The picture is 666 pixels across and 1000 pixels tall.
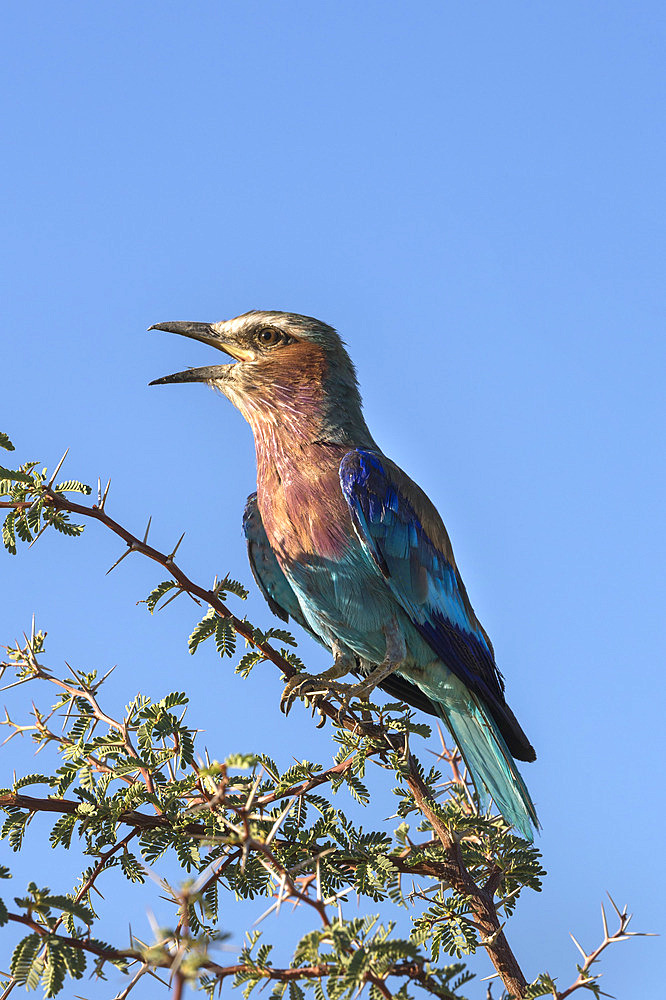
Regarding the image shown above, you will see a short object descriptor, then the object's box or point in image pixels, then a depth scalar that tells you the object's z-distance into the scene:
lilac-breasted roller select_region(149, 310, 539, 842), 9.12
